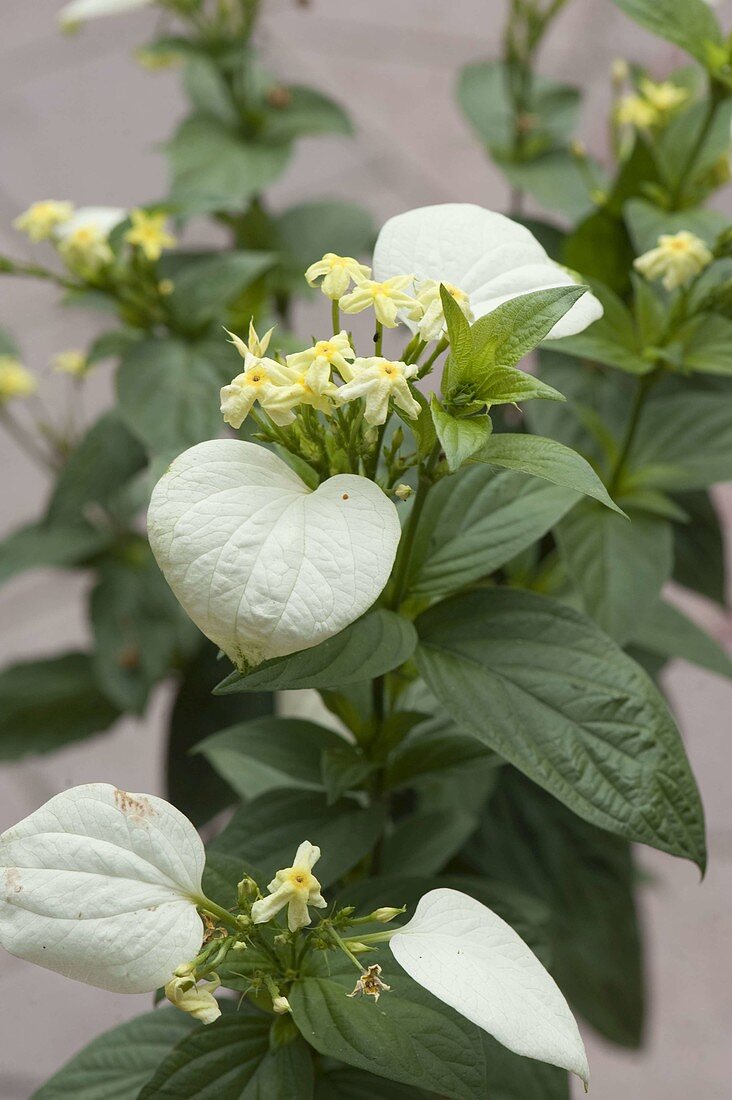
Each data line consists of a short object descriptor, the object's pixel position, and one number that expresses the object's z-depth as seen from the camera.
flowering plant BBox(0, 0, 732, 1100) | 0.71
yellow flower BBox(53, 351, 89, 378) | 1.10
